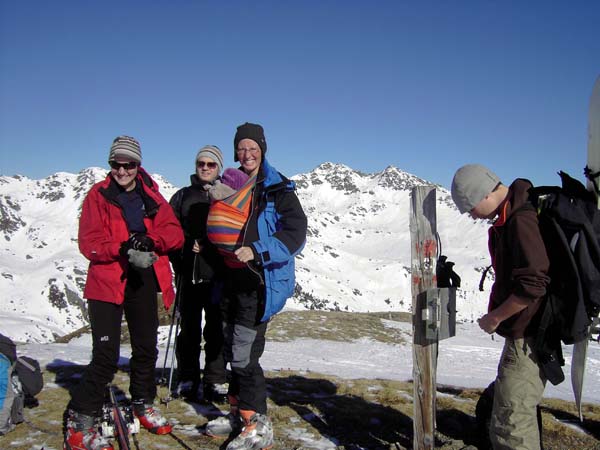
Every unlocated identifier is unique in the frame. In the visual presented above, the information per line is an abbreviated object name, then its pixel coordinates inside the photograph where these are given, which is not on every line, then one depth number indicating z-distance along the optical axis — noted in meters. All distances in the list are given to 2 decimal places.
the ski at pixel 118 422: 4.85
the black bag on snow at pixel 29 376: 6.19
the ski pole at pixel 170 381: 6.58
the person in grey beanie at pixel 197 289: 6.64
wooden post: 4.73
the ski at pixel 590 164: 4.47
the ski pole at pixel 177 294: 6.95
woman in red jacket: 4.99
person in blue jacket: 4.89
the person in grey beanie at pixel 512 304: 3.78
